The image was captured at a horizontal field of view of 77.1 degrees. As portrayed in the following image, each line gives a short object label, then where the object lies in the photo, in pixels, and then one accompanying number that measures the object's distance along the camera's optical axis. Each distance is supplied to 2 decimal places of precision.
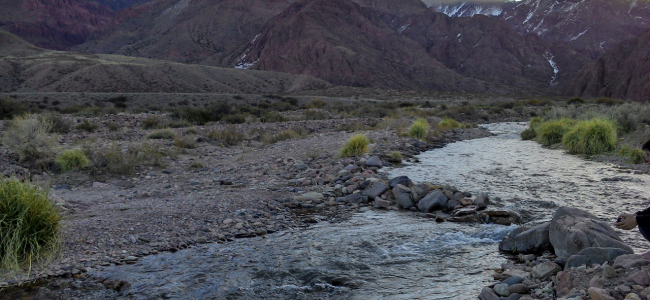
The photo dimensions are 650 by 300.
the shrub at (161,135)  17.89
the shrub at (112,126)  20.23
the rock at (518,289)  4.76
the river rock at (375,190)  9.84
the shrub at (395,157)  14.41
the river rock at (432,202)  8.89
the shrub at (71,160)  11.55
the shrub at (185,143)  16.22
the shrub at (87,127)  19.62
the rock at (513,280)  5.03
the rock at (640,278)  3.87
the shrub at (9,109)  23.63
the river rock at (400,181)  10.27
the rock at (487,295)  4.79
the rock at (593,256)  4.84
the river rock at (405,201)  9.24
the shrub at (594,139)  15.20
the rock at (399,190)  9.67
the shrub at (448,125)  25.24
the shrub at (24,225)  5.35
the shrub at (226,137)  18.38
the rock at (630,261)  4.25
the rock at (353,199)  9.72
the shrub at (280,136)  18.88
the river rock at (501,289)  4.84
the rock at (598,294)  3.81
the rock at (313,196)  9.67
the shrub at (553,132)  18.31
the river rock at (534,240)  6.21
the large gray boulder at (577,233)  5.50
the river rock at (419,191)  9.39
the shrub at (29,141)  11.89
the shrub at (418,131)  19.98
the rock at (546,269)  5.06
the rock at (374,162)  13.16
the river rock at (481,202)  8.66
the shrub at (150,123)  22.06
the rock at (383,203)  9.32
